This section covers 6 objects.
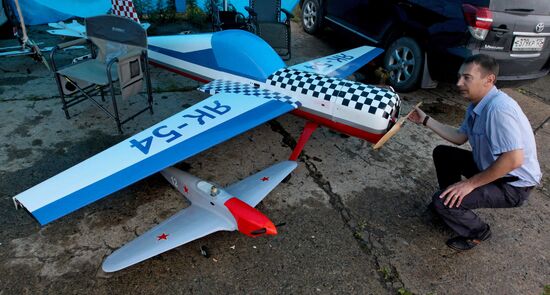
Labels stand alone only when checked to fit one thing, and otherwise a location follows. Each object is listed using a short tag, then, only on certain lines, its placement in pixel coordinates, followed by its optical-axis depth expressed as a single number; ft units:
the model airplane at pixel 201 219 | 9.52
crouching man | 9.52
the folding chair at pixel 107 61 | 15.23
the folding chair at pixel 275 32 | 22.76
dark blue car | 16.05
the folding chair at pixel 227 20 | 23.53
